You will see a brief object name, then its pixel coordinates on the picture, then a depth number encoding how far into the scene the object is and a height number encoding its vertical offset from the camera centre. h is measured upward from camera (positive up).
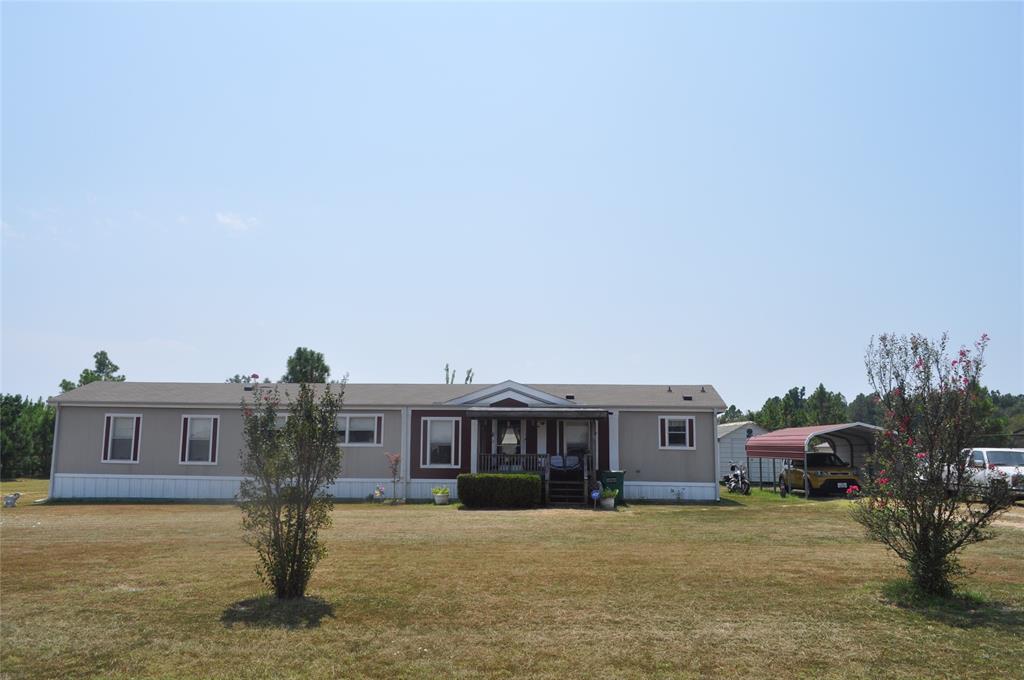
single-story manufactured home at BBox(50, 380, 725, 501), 25.17 -0.35
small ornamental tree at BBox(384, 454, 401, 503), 24.47 -1.28
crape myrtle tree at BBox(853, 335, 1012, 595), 8.77 -0.49
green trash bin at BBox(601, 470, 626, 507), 23.80 -1.54
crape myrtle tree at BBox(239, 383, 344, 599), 8.91 -0.67
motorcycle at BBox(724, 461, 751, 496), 29.98 -2.04
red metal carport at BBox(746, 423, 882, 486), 27.64 -0.27
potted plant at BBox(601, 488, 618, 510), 22.03 -2.03
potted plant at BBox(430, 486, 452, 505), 23.77 -2.10
